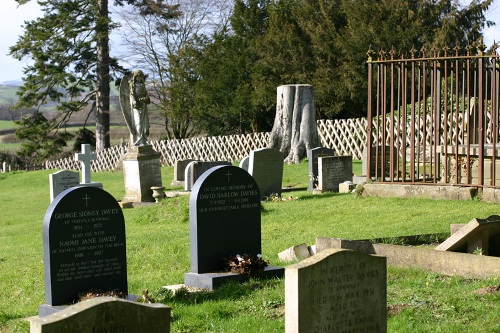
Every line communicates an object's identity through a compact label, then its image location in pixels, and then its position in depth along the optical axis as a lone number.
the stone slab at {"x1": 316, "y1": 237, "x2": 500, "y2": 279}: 8.95
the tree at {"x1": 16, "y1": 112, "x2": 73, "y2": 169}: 42.88
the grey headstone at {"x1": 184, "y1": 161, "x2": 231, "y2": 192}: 21.84
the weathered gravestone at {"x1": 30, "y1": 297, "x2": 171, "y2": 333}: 4.98
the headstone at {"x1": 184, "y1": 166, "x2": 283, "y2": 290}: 9.51
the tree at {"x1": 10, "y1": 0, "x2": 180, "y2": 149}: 41.34
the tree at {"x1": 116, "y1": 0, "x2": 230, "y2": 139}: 44.09
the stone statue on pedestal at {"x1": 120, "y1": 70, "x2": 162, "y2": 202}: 22.44
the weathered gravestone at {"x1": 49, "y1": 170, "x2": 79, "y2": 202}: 21.31
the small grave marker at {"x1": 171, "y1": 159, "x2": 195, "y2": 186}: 26.19
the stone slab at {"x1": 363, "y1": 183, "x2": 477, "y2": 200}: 15.43
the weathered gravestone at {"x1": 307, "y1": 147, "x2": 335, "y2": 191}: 20.91
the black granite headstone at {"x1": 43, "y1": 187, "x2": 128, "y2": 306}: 8.40
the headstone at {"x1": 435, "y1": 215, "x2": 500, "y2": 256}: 9.60
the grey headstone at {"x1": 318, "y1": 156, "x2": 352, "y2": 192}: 20.08
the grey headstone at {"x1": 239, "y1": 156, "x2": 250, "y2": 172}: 20.58
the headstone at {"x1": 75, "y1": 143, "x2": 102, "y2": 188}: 22.98
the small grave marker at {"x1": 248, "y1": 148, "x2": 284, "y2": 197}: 19.80
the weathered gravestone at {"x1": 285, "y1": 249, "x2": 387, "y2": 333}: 6.05
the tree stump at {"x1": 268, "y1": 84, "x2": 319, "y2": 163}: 29.38
